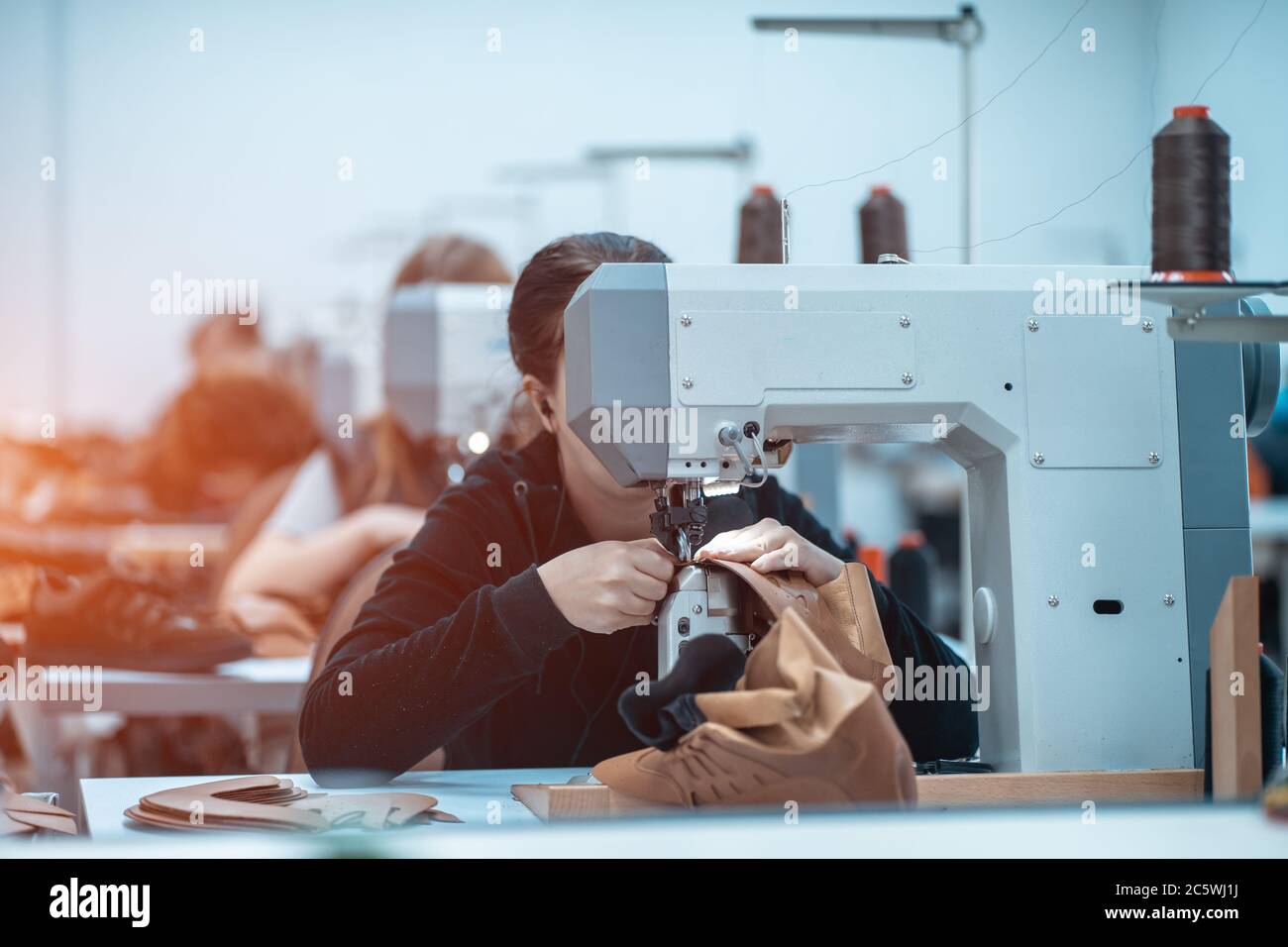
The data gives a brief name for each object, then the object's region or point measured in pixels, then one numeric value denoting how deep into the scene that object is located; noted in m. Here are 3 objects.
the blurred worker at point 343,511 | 2.75
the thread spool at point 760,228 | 2.59
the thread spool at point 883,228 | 2.15
